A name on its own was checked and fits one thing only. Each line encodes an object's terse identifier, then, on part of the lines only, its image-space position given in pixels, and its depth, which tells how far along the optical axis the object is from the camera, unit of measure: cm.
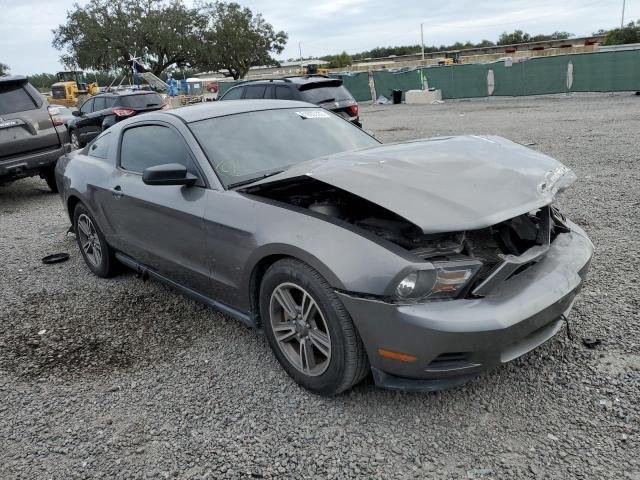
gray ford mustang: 244
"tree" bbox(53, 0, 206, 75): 5250
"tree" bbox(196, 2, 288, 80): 5812
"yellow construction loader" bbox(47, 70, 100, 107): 3123
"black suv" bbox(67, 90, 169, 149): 1355
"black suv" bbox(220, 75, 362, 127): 1126
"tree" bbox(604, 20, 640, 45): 5634
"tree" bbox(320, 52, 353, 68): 7638
